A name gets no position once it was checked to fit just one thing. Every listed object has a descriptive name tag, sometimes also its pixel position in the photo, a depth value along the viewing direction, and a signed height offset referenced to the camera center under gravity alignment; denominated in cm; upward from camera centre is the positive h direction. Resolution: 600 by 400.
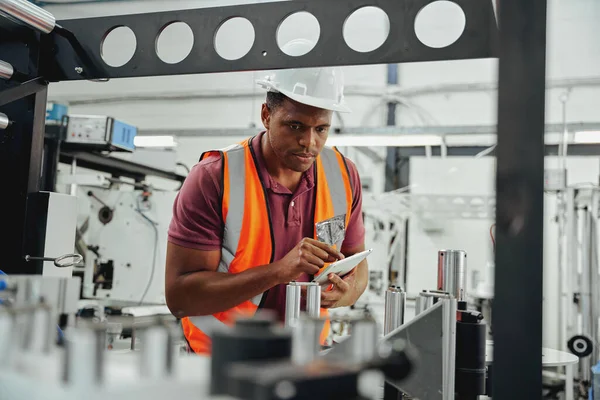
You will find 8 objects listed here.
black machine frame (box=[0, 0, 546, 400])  49 +21
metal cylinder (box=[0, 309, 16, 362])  42 -8
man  135 +5
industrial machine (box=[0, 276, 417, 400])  35 -9
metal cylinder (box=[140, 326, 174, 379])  40 -9
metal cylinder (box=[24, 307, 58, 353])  43 -8
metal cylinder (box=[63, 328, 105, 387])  37 -9
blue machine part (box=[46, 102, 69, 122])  304 +62
